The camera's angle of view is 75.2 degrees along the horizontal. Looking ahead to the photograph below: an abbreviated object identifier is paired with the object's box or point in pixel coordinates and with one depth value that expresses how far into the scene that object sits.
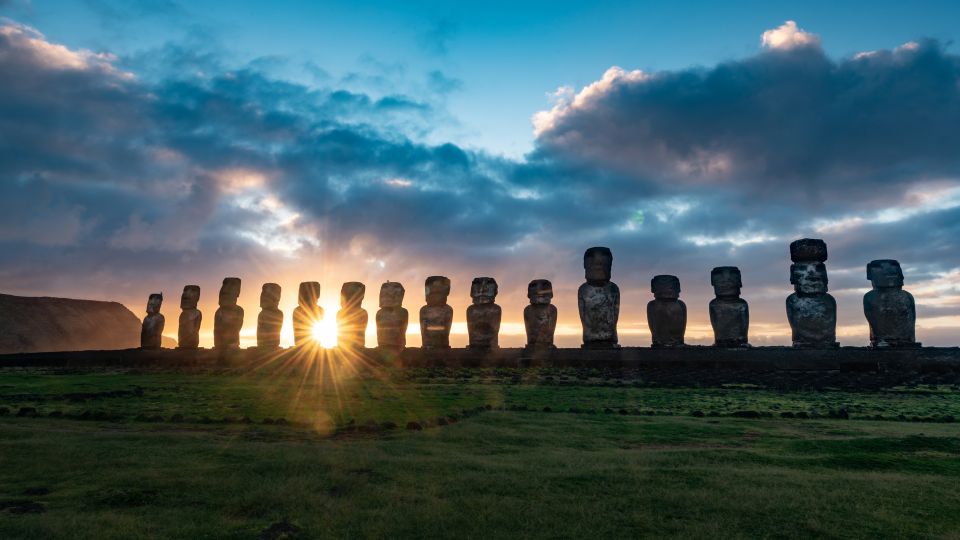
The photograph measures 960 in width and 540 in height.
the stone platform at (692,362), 14.63
